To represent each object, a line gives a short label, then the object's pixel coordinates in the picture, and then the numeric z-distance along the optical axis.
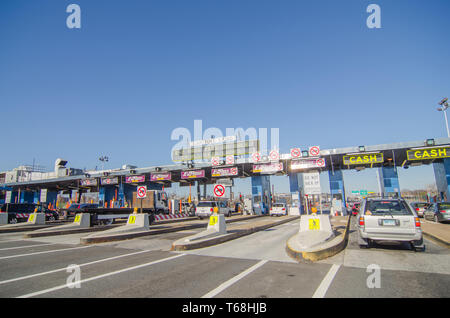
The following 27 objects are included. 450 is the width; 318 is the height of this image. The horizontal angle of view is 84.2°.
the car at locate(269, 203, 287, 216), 29.88
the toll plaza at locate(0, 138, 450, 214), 26.61
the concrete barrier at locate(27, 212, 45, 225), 19.00
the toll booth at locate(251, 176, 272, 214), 35.41
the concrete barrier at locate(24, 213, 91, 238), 12.82
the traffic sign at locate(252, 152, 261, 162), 30.41
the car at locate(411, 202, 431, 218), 21.86
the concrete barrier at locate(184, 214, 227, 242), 10.39
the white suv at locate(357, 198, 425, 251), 7.27
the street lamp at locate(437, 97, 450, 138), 28.61
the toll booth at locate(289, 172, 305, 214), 35.54
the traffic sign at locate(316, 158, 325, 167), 28.38
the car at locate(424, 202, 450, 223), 15.77
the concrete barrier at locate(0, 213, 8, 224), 19.43
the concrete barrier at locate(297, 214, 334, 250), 8.23
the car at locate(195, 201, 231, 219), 24.61
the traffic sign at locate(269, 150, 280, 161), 29.64
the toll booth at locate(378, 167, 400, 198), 30.41
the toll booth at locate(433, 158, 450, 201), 26.81
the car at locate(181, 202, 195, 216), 31.88
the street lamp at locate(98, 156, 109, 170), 58.22
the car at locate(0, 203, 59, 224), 21.02
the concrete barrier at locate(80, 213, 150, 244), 10.50
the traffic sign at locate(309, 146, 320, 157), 27.66
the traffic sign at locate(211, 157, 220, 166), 32.44
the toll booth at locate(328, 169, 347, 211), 32.12
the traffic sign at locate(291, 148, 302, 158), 28.28
